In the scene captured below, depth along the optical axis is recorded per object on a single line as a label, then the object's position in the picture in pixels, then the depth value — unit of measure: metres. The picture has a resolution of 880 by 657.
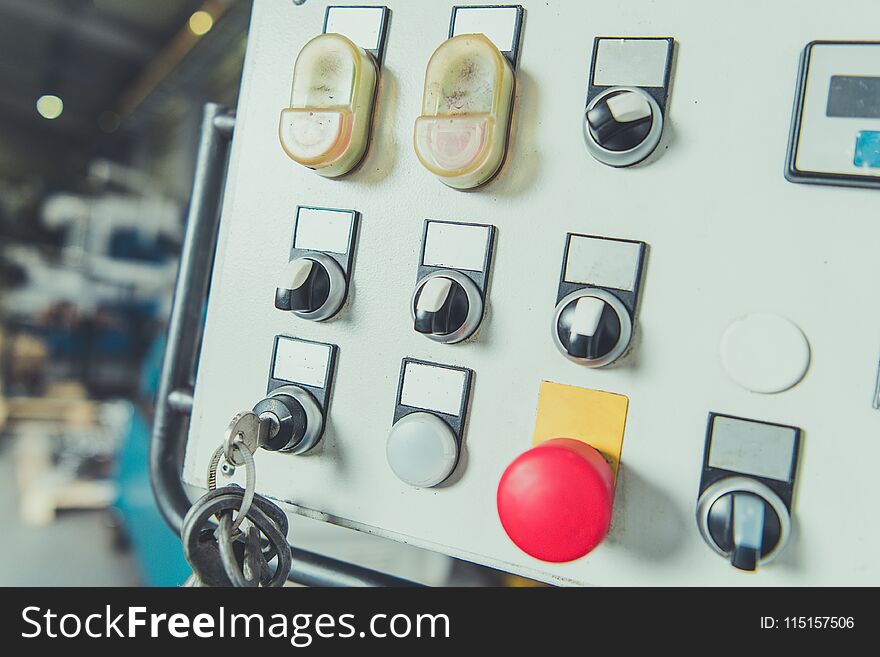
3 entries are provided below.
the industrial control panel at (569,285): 0.41
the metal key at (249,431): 0.49
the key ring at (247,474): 0.47
